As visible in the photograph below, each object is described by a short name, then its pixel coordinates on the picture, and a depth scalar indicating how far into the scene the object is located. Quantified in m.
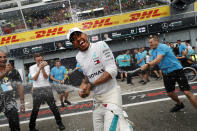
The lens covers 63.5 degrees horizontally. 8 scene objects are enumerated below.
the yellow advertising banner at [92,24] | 12.43
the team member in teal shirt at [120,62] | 7.83
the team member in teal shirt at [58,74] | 5.47
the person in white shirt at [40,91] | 3.51
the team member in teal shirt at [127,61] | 7.72
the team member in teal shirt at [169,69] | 3.04
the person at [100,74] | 1.79
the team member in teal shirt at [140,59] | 7.42
